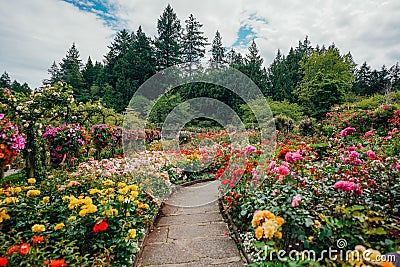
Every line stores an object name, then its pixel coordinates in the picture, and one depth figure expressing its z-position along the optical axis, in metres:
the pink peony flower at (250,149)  3.17
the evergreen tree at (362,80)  28.28
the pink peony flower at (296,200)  1.52
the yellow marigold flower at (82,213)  1.77
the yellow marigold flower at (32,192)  2.07
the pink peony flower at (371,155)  2.34
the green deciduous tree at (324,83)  15.38
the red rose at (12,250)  1.36
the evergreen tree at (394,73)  29.94
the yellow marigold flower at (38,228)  1.58
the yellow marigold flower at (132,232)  1.90
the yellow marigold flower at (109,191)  2.18
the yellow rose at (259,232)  1.32
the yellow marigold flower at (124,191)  2.11
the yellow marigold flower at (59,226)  1.73
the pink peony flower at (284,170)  1.89
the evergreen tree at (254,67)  18.52
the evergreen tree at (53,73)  27.36
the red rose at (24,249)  1.28
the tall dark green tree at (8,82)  23.73
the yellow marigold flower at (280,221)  1.32
